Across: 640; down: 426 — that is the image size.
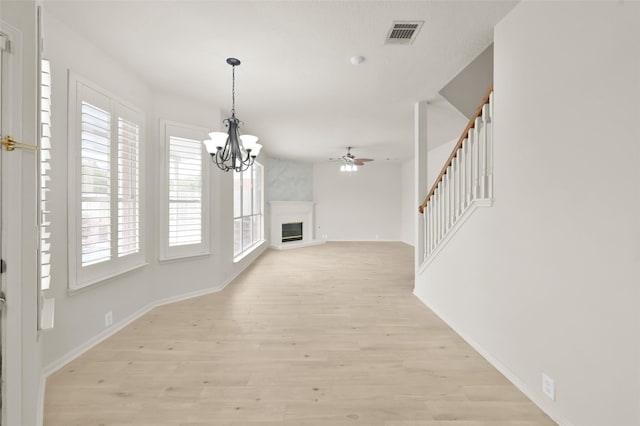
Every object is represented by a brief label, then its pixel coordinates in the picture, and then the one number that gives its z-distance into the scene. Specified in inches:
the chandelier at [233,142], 112.9
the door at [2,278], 51.5
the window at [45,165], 82.4
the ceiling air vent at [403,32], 91.9
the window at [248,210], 238.5
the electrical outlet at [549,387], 69.6
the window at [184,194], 146.8
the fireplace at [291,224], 351.3
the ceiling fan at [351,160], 281.2
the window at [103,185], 100.2
